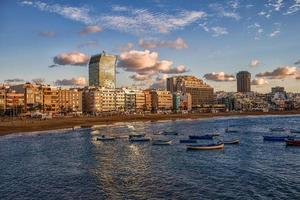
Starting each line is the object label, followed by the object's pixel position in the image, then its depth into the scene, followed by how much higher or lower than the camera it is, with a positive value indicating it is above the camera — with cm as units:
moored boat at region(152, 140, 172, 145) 9442 -818
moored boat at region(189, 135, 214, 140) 10781 -810
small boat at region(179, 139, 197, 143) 9725 -825
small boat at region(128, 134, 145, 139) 10939 -755
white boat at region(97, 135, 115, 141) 10769 -811
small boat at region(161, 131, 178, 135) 12388 -794
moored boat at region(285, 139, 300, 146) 8662 -780
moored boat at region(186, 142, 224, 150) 8131 -809
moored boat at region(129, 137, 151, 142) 10444 -819
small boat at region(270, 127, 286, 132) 13388 -774
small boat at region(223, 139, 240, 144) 9247 -813
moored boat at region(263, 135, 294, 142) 9872 -790
